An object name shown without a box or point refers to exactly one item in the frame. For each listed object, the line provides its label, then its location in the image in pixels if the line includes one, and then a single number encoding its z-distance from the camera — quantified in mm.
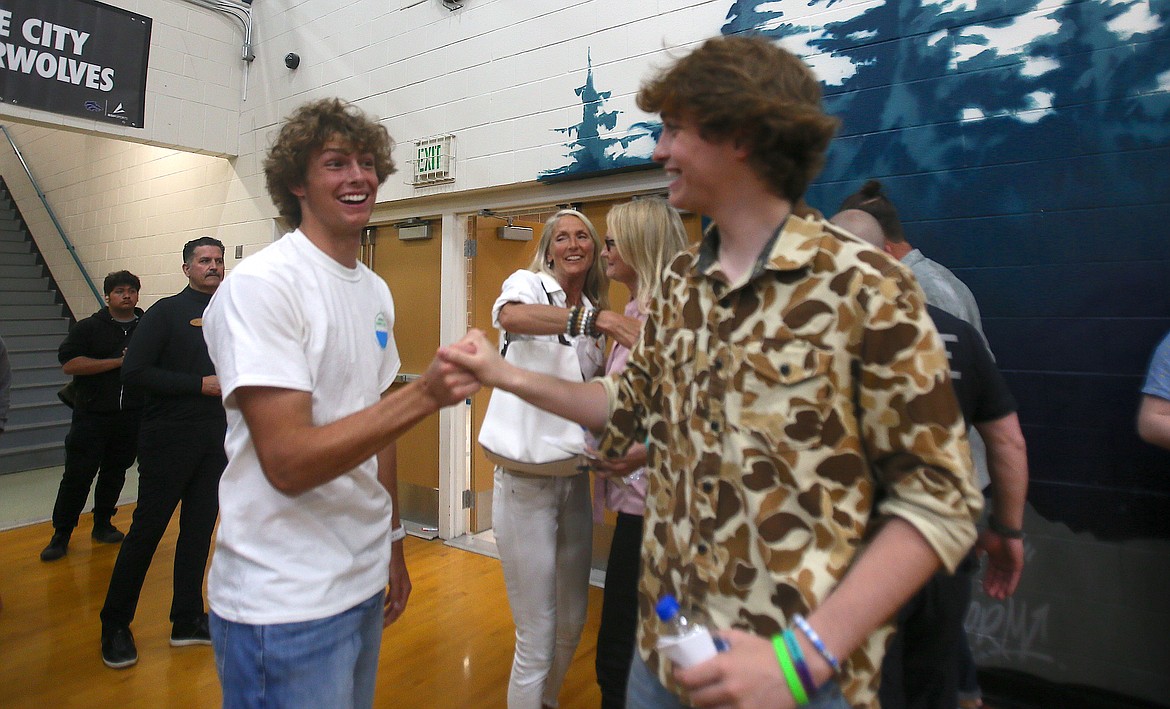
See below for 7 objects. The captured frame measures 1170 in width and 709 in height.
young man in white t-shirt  1086
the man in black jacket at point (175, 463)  2771
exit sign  4105
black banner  4324
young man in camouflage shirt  722
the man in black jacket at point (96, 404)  3934
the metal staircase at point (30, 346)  6027
